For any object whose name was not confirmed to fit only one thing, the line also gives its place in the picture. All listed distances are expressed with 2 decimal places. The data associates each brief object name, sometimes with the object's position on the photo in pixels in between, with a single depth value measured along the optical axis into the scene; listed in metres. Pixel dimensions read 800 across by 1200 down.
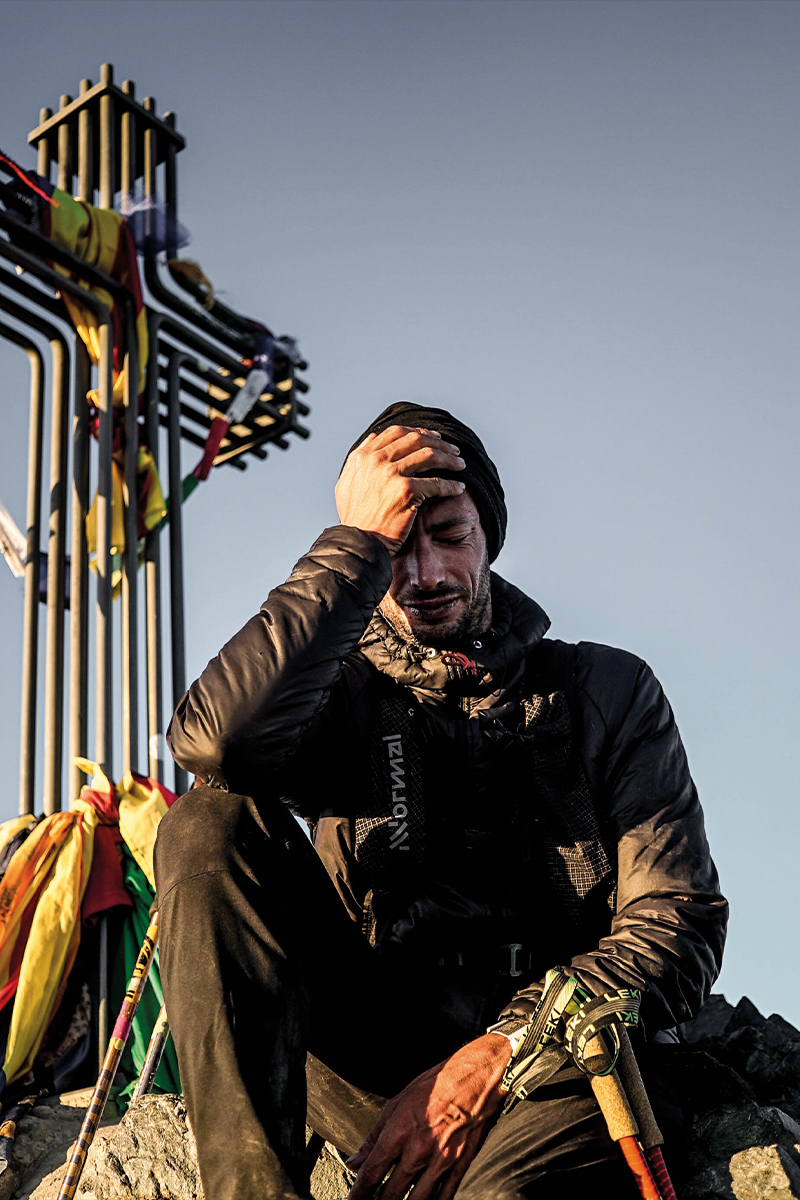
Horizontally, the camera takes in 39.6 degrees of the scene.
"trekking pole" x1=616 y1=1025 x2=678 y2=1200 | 2.02
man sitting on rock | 2.00
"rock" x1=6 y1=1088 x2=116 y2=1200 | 3.57
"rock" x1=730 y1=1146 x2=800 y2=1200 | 2.26
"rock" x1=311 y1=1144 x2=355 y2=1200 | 2.73
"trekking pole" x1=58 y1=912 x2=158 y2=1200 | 2.63
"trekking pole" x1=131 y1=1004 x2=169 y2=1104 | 3.84
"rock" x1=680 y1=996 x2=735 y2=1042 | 4.03
